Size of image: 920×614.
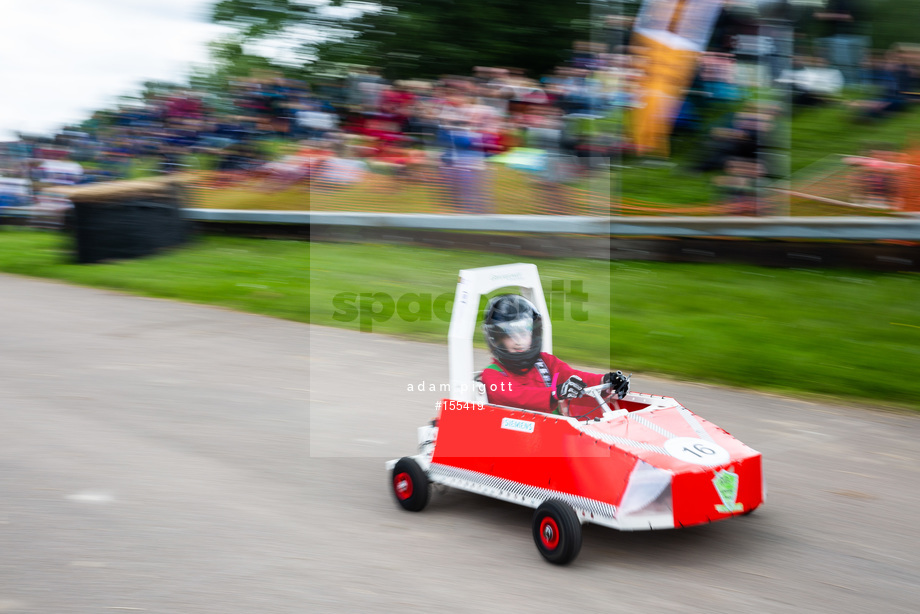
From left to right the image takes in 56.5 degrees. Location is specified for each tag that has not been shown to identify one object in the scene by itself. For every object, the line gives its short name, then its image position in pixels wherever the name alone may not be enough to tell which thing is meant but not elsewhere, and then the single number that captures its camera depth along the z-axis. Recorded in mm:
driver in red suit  4934
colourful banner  11867
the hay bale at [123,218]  13086
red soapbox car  4250
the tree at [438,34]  19688
